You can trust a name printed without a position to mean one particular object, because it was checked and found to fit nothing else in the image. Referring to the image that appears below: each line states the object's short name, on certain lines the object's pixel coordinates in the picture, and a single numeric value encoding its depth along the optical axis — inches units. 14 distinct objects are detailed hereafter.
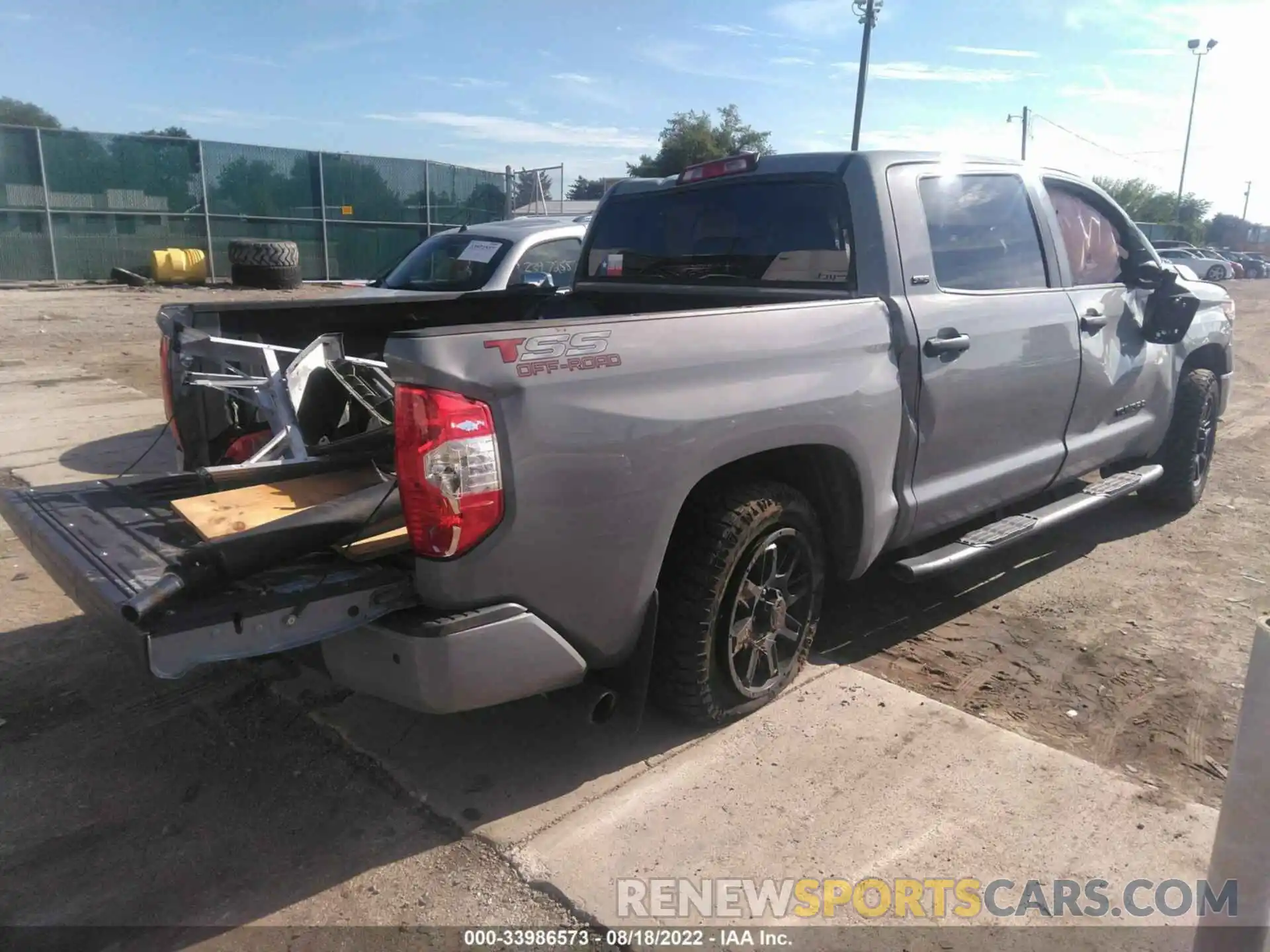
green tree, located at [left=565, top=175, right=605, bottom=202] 1577.3
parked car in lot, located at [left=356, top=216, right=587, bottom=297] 316.5
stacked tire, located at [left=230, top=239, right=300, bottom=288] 806.5
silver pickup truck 98.3
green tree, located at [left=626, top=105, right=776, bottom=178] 1788.9
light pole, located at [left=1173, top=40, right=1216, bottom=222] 2065.7
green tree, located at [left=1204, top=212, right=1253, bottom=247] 3011.8
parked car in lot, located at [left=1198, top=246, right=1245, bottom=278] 1862.7
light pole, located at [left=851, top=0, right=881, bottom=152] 954.7
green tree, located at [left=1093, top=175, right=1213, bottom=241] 2815.0
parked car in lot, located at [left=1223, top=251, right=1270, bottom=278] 2123.5
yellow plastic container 845.8
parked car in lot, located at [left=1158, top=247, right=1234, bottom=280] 1519.4
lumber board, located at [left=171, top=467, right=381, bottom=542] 110.8
